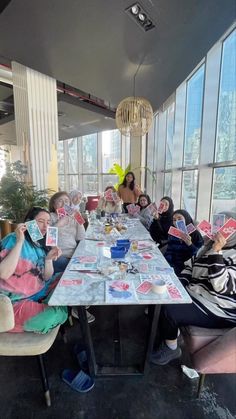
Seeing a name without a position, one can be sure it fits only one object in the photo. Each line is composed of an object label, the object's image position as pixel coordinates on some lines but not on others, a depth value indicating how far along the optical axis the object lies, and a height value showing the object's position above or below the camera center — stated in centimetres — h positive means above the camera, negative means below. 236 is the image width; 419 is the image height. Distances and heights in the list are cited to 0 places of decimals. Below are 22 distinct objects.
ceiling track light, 202 +156
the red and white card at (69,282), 134 -67
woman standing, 438 -29
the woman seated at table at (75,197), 284 -28
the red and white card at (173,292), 120 -66
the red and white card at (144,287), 126 -66
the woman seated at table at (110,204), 383 -50
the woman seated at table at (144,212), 334 -58
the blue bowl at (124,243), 194 -61
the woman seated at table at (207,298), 133 -79
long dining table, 119 -67
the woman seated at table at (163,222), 295 -62
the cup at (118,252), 178 -62
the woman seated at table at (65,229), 228 -58
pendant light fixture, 320 +93
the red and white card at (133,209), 373 -55
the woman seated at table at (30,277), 127 -69
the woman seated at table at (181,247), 214 -70
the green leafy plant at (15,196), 321 -32
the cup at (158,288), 125 -64
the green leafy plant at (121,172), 649 +14
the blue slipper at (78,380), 142 -137
